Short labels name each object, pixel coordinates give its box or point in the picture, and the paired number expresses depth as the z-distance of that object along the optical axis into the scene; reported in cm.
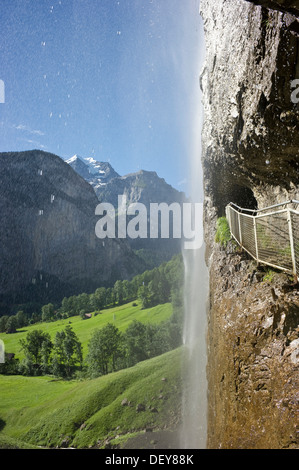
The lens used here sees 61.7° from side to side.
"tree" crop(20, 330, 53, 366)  6431
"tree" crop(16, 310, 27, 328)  9204
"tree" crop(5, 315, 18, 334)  8784
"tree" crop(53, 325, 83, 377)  6206
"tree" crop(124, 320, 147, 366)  5941
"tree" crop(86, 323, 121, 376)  5762
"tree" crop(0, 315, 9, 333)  8902
